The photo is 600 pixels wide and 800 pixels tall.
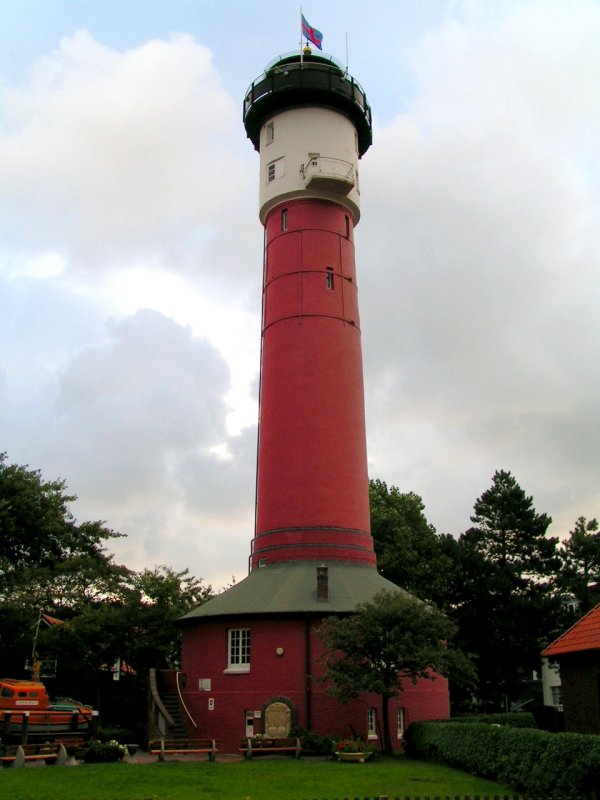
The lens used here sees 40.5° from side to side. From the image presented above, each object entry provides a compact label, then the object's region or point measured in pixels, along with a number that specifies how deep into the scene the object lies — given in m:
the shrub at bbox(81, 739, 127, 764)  22.23
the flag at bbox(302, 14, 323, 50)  35.66
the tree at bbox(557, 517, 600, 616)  45.19
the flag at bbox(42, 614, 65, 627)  33.30
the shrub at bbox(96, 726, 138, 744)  25.97
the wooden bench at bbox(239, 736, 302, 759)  23.78
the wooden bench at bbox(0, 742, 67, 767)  21.47
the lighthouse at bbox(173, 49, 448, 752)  27.28
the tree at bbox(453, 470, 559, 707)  42.12
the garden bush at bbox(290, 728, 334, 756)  24.34
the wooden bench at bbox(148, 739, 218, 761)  23.19
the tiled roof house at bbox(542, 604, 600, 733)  22.39
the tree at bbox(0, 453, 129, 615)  35.19
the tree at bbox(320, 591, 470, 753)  23.52
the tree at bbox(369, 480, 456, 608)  42.34
